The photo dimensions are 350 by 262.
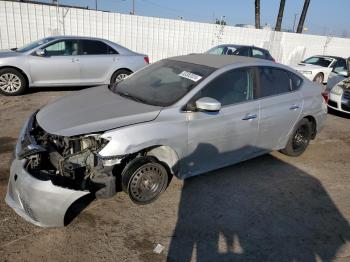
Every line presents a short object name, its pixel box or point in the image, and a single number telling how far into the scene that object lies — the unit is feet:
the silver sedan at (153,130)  9.86
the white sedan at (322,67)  44.17
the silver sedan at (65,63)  25.52
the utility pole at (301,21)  78.06
